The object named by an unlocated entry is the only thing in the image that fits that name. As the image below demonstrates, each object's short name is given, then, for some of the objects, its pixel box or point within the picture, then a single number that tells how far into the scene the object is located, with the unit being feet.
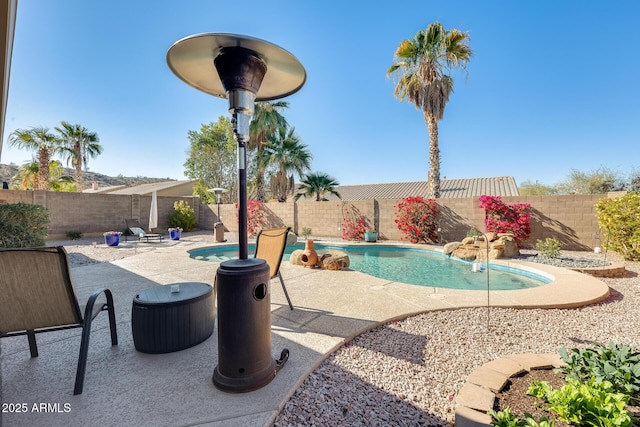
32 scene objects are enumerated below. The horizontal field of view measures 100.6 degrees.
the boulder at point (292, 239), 32.14
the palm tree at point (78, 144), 60.23
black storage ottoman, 7.24
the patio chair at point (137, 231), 35.48
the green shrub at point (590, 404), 4.15
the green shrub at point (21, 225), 20.51
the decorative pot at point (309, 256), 19.36
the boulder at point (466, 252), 24.02
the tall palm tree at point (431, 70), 34.45
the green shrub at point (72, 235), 37.78
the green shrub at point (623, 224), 20.21
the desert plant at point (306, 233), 40.25
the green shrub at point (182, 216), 47.44
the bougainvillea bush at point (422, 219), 32.35
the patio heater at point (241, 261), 5.71
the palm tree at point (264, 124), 51.47
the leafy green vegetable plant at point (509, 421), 4.20
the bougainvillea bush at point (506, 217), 27.20
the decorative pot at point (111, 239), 30.91
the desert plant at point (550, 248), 22.09
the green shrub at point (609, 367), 5.13
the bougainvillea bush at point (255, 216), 46.09
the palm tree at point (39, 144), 48.47
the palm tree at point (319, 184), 47.16
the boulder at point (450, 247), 25.55
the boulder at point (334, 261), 18.43
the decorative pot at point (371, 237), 35.09
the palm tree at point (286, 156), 49.85
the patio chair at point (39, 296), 5.86
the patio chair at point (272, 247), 10.60
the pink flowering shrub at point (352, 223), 37.58
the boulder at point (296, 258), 20.24
